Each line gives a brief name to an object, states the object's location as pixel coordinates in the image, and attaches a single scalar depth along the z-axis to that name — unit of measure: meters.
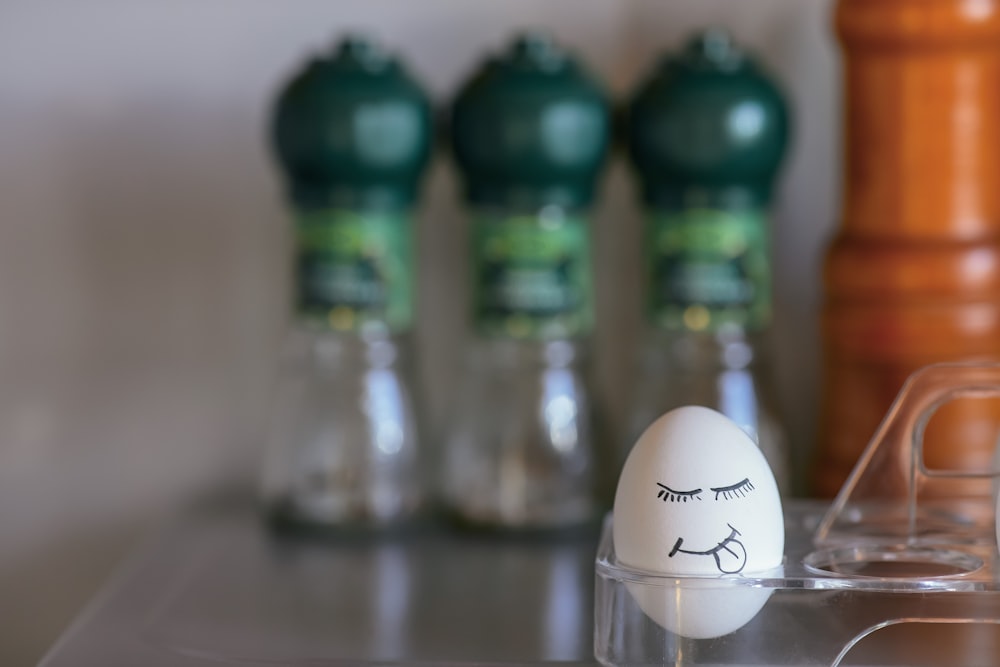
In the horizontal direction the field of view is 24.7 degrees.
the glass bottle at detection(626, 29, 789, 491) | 0.84
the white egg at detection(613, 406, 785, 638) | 0.67
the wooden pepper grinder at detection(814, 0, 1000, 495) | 0.83
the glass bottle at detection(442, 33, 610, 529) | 0.84
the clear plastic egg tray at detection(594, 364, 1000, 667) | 0.68
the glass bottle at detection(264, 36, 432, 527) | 0.84
